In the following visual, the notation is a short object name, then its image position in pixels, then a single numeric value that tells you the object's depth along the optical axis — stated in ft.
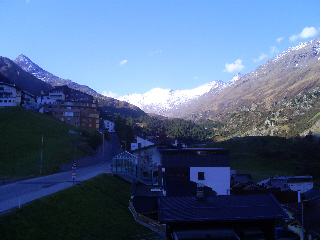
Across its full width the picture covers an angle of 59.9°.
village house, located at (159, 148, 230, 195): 105.91
